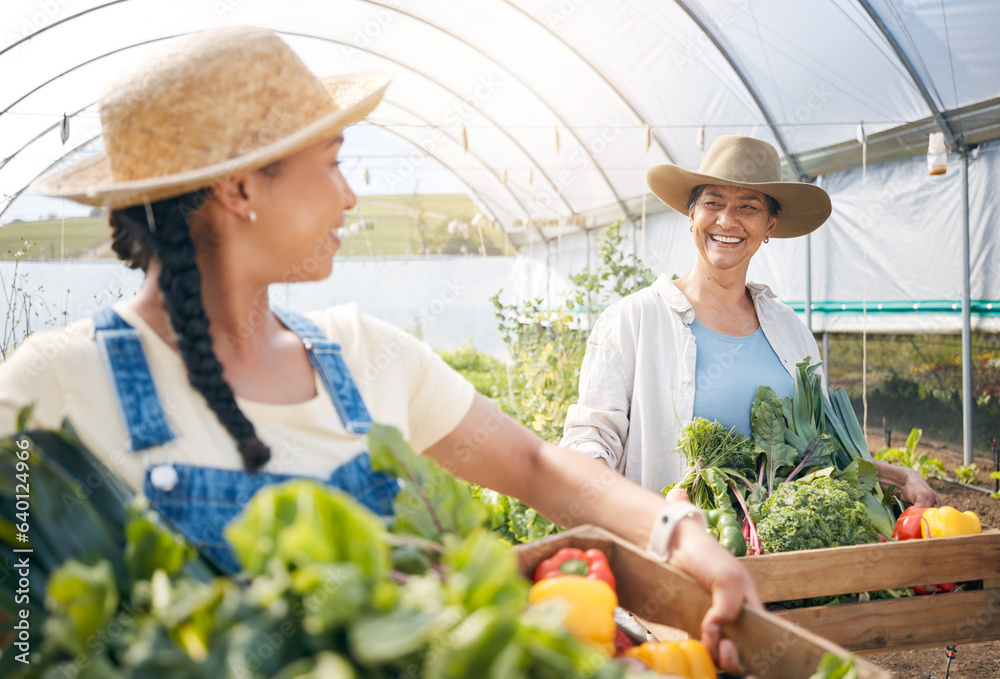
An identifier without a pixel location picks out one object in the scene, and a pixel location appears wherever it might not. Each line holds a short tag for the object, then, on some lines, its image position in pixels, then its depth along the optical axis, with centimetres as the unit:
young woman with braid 102
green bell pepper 178
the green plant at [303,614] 64
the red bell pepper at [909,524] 205
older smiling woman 241
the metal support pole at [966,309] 495
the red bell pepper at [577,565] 112
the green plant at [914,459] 508
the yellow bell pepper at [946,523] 194
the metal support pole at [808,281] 644
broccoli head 185
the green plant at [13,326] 366
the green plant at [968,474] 500
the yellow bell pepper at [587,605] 97
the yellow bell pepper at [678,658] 101
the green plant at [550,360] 512
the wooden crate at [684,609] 95
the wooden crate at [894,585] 174
